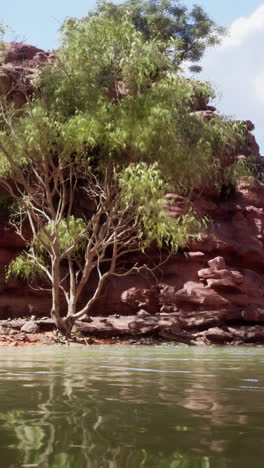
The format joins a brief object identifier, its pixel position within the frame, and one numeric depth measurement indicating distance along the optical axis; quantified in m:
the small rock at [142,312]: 19.24
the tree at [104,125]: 15.45
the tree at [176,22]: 33.03
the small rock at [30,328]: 17.05
